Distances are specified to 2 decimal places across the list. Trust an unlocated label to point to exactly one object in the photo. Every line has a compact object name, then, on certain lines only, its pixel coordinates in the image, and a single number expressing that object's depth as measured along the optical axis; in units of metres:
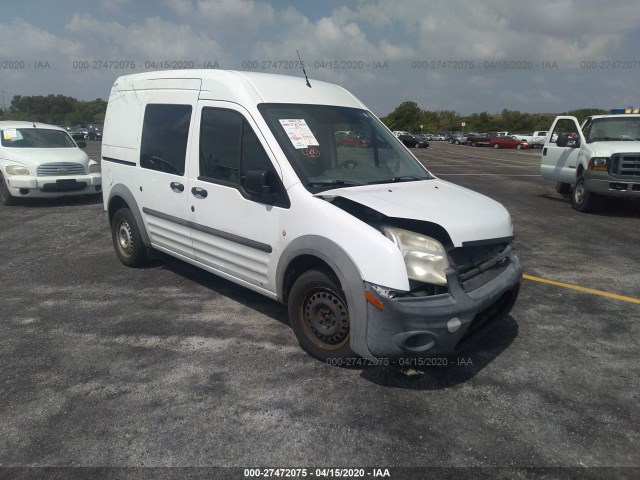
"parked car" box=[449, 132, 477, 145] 53.25
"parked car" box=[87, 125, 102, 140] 46.63
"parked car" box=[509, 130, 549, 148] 44.30
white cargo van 3.01
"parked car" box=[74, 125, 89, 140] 45.10
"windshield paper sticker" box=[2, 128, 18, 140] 10.19
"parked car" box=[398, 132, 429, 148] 41.41
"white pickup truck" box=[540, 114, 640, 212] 8.79
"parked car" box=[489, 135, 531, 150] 43.41
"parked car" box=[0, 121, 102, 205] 9.65
